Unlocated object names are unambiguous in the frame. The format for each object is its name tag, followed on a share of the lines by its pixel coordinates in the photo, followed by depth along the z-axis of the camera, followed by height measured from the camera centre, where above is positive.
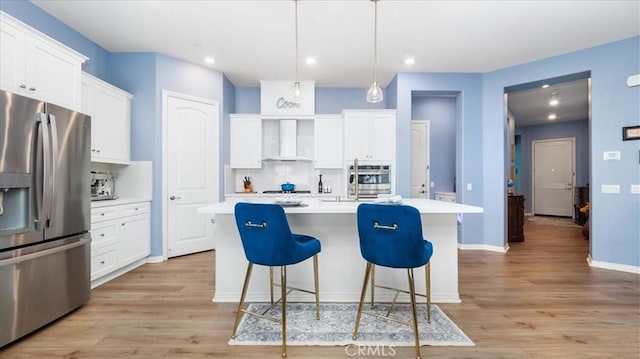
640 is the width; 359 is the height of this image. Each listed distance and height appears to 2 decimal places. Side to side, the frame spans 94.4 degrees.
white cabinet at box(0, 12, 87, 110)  2.22 +0.94
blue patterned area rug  2.09 -1.14
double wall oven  5.03 -0.02
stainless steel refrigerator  1.99 -0.26
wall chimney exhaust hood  5.41 +0.71
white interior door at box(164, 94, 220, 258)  4.27 +0.13
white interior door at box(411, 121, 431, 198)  5.82 +0.53
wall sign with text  5.37 +1.47
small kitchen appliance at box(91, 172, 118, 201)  3.66 -0.08
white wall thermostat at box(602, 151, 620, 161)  3.83 +0.30
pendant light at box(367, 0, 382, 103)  2.93 +0.85
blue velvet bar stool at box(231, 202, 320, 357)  1.94 -0.40
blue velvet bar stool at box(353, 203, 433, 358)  1.86 -0.38
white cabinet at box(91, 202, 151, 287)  3.10 -0.70
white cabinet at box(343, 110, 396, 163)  5.03 +0.75
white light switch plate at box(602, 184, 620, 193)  3.83 -0.13
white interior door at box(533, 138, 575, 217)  8.55 +0.07
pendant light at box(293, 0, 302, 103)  2.94 +0.88
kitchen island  2.70 -0.78
